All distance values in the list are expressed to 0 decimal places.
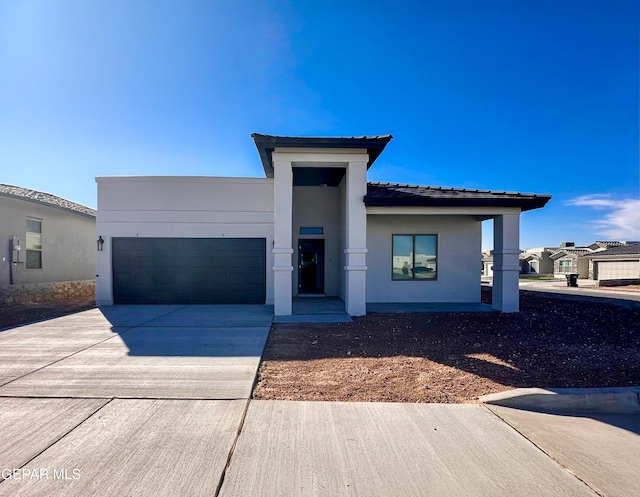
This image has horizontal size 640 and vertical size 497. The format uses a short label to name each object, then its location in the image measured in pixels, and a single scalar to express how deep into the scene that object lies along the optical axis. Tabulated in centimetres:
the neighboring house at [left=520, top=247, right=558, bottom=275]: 4400
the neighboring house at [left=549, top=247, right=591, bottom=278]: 3650
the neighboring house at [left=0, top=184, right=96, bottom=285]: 1286
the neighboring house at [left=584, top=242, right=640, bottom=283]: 2820
